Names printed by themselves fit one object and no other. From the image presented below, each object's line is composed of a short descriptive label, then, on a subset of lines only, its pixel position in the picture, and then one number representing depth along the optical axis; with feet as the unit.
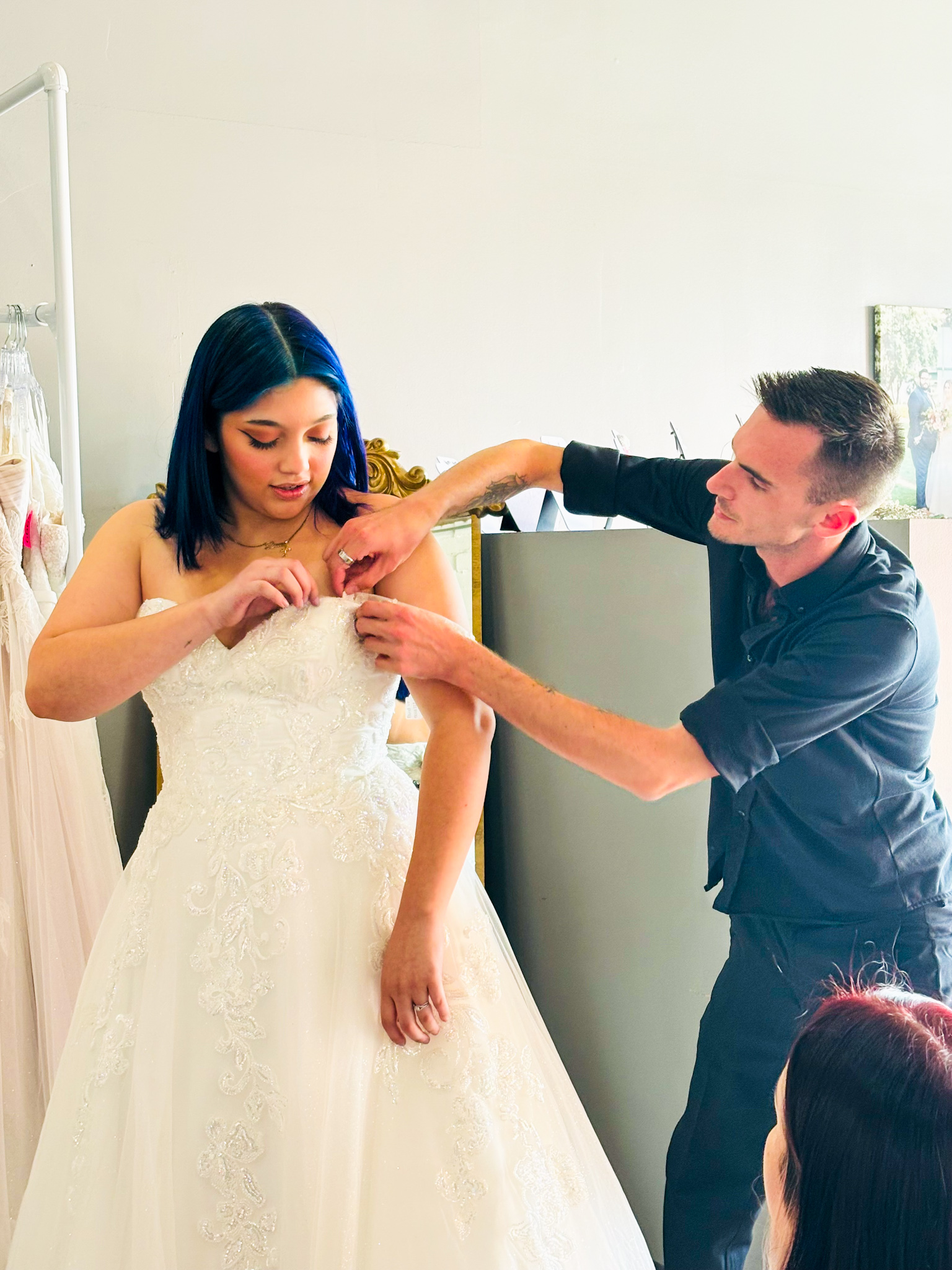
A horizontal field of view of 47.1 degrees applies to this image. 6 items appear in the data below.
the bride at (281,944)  3.66
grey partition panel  6.26
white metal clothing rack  5.91
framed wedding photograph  9.23
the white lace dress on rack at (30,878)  5.86
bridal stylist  4.18
